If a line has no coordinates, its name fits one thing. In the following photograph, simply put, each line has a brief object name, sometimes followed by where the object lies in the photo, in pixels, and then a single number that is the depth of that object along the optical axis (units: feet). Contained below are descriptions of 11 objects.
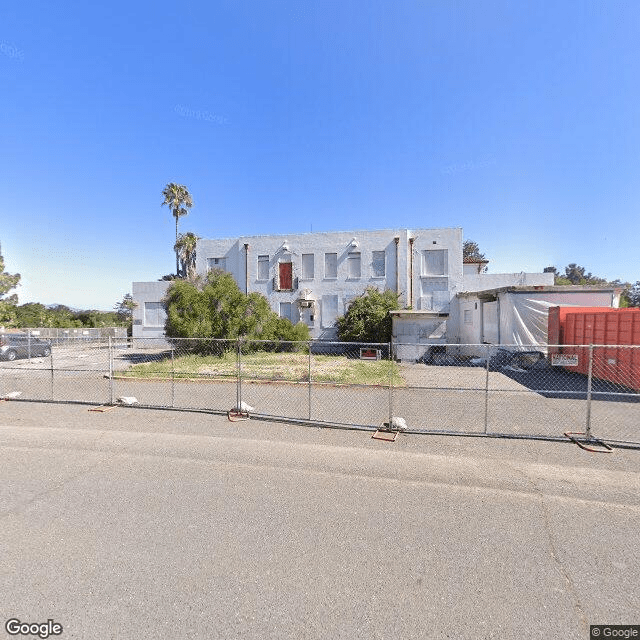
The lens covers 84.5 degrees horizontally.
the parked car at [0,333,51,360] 54.70
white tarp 55.83
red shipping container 37.45
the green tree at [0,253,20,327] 59.41
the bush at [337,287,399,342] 73.05
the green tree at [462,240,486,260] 192.35
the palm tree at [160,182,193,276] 128.16
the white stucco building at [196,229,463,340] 80.43
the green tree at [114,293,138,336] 147.86
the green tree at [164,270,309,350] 57.98
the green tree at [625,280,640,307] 248.73
